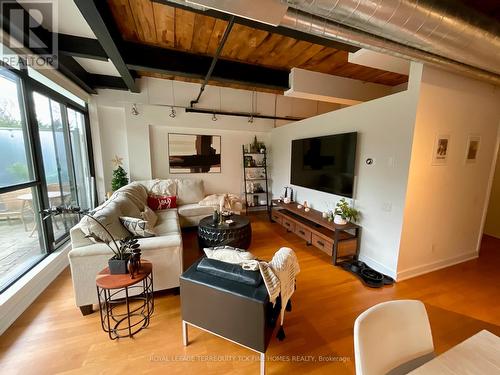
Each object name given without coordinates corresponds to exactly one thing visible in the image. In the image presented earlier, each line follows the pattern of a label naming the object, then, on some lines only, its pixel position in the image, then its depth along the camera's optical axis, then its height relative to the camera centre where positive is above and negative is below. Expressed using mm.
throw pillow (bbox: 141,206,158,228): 2839 -871
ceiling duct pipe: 1310 +937
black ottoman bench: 1291 -970
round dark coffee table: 2893 -1110
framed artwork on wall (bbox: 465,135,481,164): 2537 +130
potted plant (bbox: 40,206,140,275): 1663 -824
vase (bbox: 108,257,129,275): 1661 -893
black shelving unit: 5070 -553
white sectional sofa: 1805 -902
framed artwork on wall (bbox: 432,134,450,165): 2338 +108
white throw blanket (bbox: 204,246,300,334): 1327 -762
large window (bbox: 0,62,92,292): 2021 -183
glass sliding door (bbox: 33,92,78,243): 2605 -72
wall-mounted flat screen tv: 2896 -92
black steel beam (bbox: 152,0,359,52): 1778 +1213
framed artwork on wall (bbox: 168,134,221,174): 4551 +49
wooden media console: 2746 -1088
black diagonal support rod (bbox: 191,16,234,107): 1687 +1087
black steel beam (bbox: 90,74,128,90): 3672 +1303
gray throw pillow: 2164 -754
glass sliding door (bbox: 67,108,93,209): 3438 -20
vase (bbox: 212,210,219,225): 3063 -924
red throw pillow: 3804 -871
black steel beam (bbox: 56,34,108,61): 2385 +1256
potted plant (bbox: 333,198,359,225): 2848 -787
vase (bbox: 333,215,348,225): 2838 -869
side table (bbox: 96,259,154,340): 1601 -1422
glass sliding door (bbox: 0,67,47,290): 1987 -386
